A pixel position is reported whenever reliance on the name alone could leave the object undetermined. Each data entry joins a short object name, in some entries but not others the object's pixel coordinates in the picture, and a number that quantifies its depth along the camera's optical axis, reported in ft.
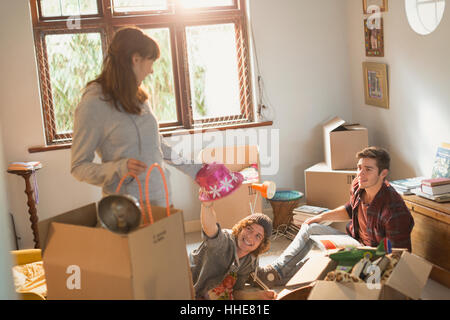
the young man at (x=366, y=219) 10.15
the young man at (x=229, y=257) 9.07
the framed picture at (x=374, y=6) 13.77
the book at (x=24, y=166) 13.48
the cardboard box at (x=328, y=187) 14.16
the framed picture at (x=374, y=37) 14.16
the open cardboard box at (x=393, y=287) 6.83
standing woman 6.51
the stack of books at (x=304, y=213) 13.51
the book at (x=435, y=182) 11.04
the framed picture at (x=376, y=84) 14.28
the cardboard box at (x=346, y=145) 14.49
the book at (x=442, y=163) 11.74
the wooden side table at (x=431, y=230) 10.57
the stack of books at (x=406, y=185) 11.87
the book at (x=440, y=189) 11.05
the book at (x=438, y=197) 10.93
